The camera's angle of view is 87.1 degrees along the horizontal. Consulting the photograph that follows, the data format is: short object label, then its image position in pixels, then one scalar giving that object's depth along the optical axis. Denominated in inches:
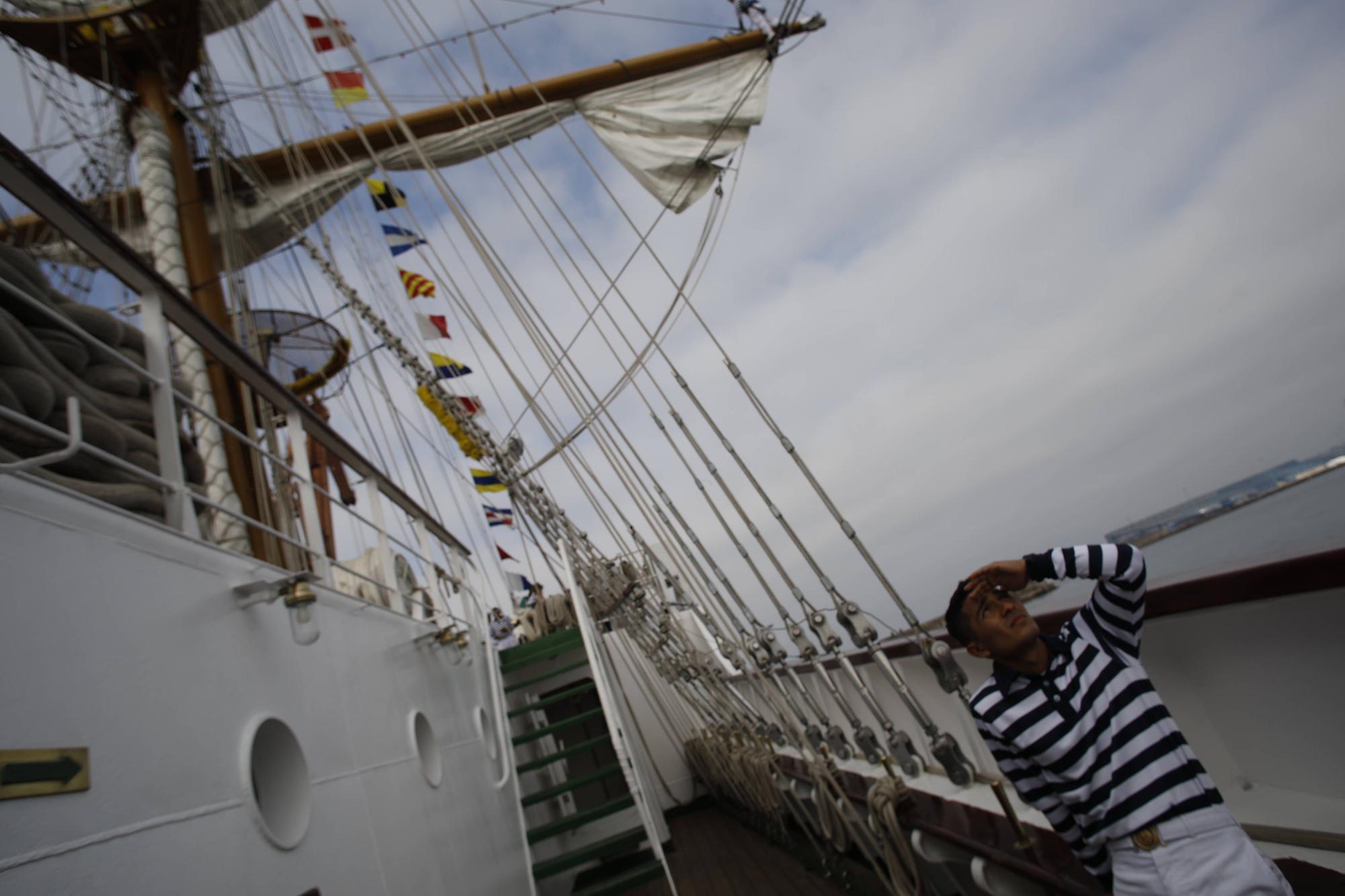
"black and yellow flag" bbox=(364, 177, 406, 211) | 301.6
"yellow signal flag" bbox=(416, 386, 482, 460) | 269.3
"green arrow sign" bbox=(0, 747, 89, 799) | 42.1
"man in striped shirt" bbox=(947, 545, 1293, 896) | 46.5
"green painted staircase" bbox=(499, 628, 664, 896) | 148.3
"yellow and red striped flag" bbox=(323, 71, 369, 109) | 297.1
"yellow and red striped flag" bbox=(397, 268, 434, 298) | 297.4
